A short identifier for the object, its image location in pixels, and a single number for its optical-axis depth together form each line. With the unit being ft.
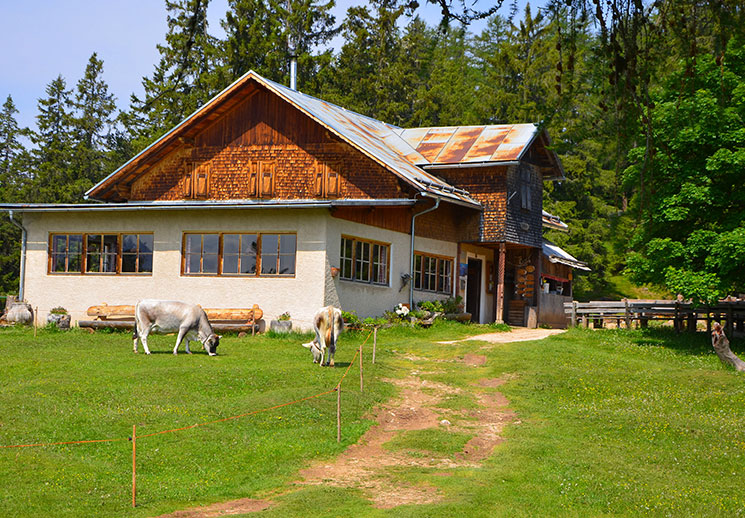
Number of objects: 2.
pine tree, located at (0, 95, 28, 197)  200.30
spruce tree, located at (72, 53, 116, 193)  207.10
